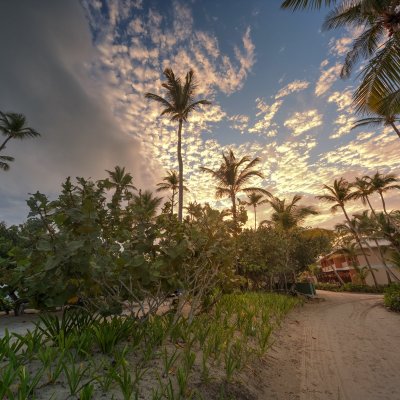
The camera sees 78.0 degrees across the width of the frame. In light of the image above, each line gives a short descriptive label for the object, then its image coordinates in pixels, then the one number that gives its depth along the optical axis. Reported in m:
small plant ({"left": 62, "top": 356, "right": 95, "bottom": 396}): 2.21
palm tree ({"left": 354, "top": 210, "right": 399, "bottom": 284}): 26.24
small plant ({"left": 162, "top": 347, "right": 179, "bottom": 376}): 2.89
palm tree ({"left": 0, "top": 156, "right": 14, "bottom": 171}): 23.73
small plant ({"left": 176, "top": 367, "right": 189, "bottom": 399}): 2.63
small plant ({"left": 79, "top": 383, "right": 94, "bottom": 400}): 2.00
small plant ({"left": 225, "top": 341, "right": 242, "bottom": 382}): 3.19
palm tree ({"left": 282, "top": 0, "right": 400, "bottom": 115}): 6.71
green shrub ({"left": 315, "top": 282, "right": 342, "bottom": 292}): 28.42
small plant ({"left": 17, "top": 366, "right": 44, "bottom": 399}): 1.89
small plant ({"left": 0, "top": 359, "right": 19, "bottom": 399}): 1.86
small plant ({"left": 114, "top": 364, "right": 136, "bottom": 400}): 2.21
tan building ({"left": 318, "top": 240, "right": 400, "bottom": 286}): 28.50
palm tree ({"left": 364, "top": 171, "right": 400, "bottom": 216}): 25.60
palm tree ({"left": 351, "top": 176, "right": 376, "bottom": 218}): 27.32
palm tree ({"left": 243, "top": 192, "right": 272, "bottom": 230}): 26.38
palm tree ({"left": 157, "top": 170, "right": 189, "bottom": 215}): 29.36
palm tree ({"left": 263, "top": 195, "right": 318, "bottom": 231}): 20.75
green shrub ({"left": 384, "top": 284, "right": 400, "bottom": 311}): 10.05
